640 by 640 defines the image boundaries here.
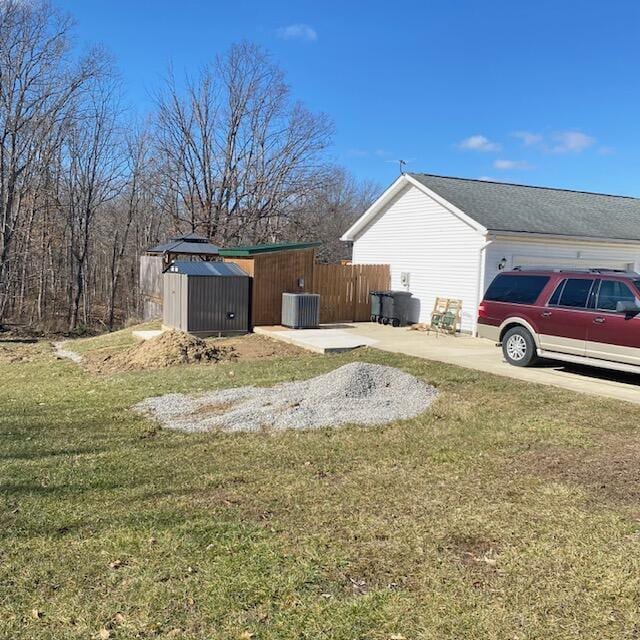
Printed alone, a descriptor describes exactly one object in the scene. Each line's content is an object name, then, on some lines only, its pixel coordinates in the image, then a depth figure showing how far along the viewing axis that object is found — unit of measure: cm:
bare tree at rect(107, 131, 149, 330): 3133
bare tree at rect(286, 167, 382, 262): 3259
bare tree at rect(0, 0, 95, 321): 2327
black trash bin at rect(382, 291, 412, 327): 1795
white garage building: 1594
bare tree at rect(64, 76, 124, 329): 2905
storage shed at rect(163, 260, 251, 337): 1515
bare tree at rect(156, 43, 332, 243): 3114
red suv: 911
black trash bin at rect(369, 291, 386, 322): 1848
